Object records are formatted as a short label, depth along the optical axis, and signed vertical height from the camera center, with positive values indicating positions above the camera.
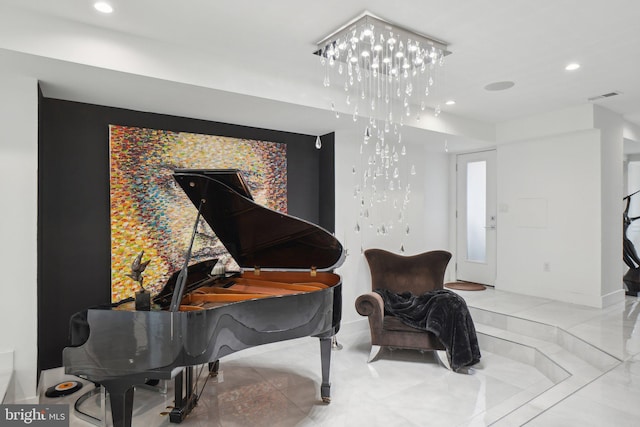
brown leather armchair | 4.28 -0.66
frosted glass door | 5.93 -0.07
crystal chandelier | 2.69 +1.28
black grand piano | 1.92 -0.58
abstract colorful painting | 3.33 +0.14
